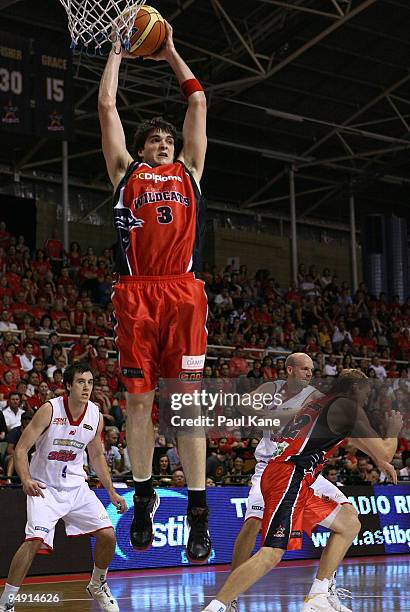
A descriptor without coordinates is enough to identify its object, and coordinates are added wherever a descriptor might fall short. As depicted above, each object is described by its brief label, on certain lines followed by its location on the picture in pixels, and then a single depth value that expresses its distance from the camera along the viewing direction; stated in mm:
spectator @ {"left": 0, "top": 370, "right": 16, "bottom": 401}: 15602
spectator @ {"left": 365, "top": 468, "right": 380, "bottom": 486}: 17175
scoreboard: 17203
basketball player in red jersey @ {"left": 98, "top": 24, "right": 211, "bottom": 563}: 6328
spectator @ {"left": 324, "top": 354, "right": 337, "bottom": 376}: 21062
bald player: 9359
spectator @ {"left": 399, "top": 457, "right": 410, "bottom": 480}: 17219
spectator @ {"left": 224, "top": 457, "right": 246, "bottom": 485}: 15500
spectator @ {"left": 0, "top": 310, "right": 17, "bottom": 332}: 17470
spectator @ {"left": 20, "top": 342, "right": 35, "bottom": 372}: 16683
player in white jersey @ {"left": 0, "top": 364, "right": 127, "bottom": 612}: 9422
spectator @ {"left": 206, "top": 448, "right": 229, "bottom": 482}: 15516
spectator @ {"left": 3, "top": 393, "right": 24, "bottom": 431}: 14656
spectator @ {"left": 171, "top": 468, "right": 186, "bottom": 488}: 14565
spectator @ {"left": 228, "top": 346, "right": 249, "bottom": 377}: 18953
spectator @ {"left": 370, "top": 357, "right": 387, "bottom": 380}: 22391
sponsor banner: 14109
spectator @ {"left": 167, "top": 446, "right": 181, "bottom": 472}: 15602
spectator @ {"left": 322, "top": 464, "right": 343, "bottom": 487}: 16141
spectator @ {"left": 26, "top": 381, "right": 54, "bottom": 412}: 15172
